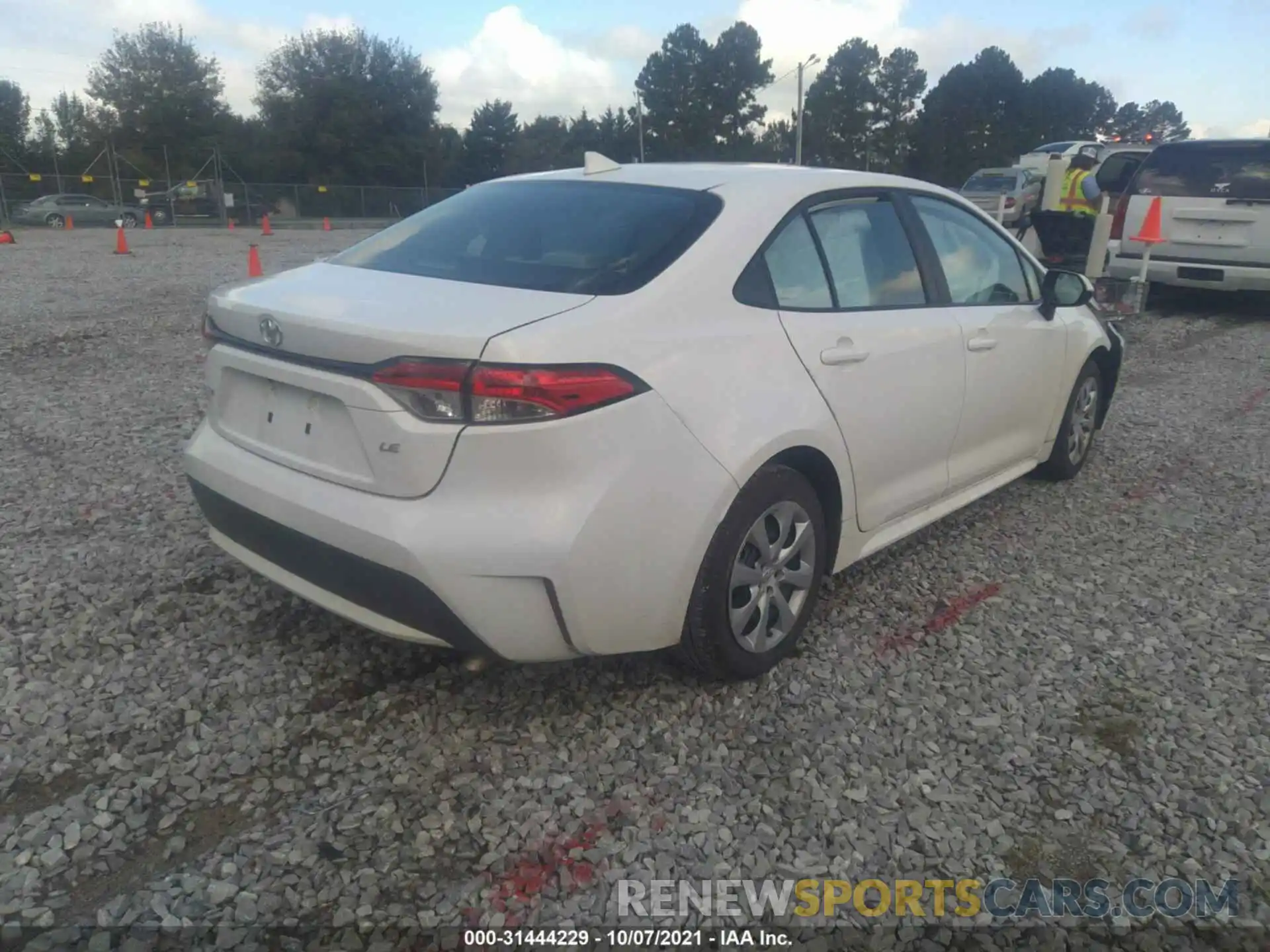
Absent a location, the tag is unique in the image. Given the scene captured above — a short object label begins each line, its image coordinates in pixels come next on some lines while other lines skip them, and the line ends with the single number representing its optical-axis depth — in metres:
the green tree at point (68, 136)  49.97
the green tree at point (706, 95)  71.44
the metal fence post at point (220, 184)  39.88
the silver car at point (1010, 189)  22.28
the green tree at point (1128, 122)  88.06
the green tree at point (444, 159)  57.56
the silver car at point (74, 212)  32.97
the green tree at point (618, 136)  70.19
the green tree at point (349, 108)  54.62
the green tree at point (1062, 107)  74.62
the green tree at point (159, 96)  53.22
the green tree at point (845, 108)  72.56
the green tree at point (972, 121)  71.44
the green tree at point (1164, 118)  94.96
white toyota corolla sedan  2.47
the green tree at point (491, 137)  65.50
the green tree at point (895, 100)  73.19
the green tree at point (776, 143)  70.88
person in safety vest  13.54
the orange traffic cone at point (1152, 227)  10.27
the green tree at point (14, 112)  50.78
